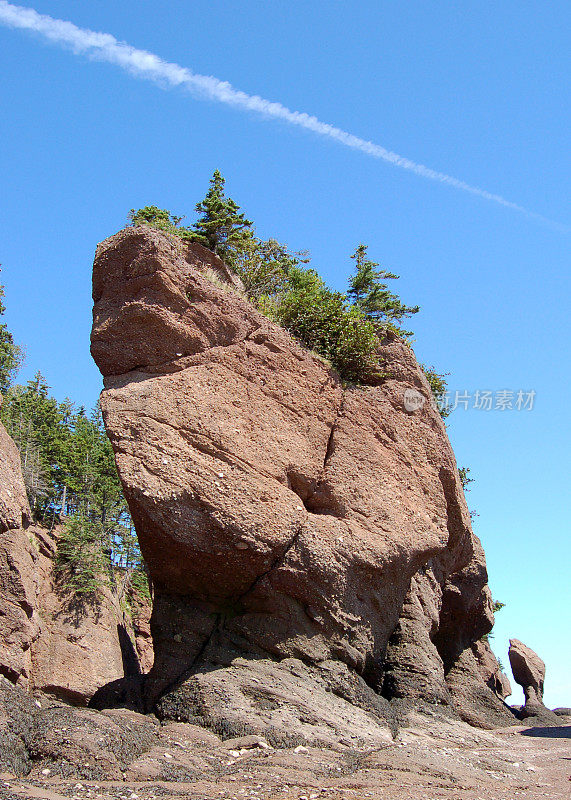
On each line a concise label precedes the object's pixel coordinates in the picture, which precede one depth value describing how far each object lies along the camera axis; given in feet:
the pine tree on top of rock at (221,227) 41.60
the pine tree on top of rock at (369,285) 66.74
